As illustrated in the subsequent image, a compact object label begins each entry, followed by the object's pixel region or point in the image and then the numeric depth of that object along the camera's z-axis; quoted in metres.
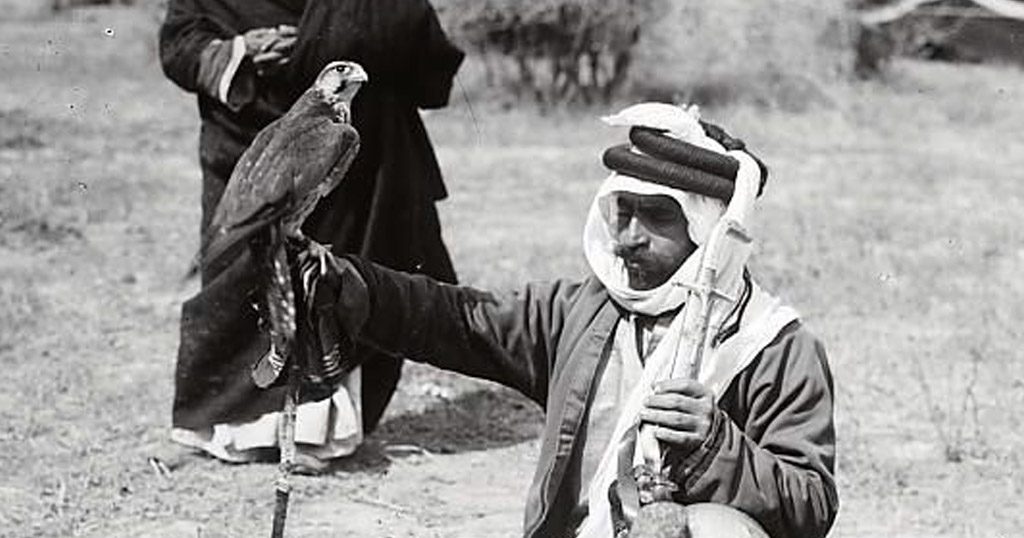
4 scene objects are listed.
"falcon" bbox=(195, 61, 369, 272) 3.26
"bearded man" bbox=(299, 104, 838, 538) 3.23
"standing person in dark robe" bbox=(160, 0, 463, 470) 5.89
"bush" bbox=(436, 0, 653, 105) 15.45
